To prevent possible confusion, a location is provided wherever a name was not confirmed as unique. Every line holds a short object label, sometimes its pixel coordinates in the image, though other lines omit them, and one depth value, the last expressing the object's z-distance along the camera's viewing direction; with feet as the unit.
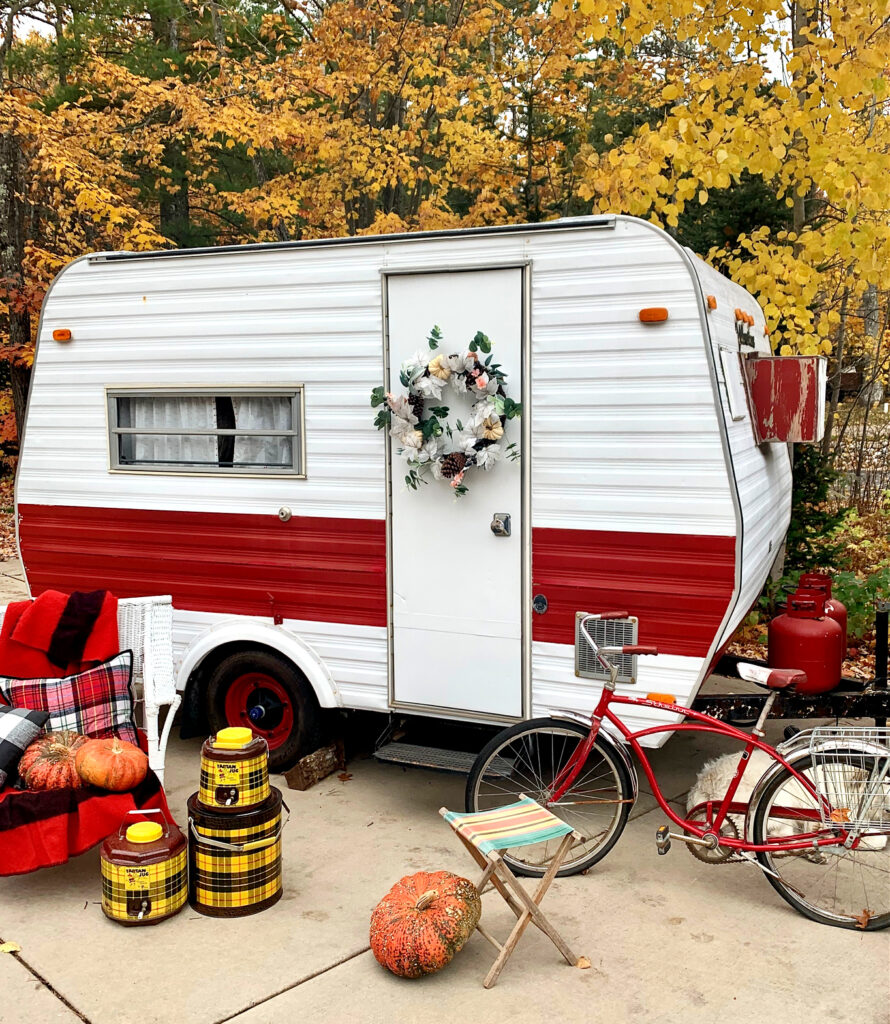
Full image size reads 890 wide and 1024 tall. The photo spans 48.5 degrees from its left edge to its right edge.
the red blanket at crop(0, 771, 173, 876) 13.16
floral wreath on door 15.02
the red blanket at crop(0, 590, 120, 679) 15.62
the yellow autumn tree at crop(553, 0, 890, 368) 20.71
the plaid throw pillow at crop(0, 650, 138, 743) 15.16
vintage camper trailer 14.39
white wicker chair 15.30
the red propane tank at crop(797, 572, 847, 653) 16.63
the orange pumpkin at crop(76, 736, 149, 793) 13.67
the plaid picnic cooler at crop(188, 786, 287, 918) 12.96
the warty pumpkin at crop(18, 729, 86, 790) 13.83
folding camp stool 11.37
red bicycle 12.53
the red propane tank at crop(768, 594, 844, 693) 15.30
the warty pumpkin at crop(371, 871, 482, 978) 11.32
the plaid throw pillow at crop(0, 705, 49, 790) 14.05
